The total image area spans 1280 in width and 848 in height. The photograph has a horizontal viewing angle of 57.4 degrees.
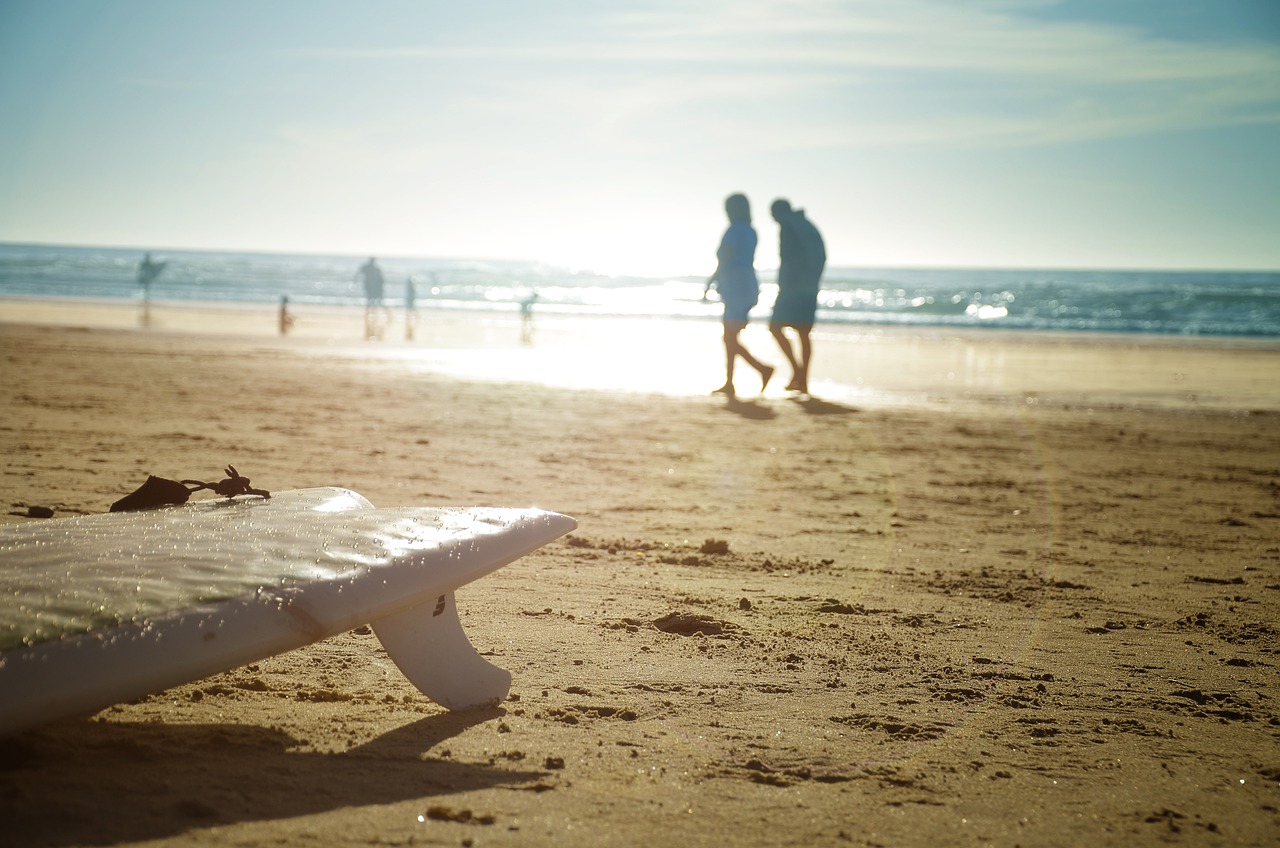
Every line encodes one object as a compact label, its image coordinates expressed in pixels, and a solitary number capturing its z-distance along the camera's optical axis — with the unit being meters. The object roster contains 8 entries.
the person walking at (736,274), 13.67
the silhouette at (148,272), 30.24
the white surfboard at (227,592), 2.39
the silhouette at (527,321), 25.56
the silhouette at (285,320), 24.36
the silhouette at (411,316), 25.06
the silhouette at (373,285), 28.28
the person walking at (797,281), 14.17
